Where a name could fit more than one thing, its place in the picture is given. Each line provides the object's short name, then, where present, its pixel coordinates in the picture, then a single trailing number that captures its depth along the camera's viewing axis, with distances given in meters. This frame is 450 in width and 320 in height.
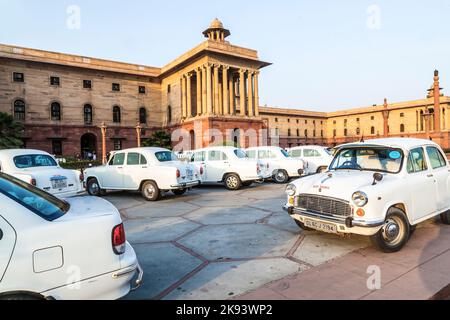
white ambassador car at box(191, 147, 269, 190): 11.54
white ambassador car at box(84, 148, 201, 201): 9.30
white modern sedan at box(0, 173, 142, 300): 2.25
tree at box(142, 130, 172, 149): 35.18
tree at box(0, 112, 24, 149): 23.30
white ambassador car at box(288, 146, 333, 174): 14.42
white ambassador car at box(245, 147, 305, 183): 13.43
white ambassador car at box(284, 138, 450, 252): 4.27
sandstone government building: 32.66
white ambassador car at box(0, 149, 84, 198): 7.45
